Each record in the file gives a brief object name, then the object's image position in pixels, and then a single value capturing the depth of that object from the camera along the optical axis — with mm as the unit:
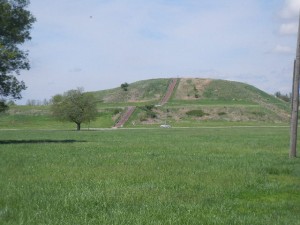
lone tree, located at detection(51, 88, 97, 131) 84000
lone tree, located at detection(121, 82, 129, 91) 165525
